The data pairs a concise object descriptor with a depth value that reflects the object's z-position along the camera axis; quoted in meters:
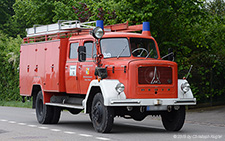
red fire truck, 13.90
